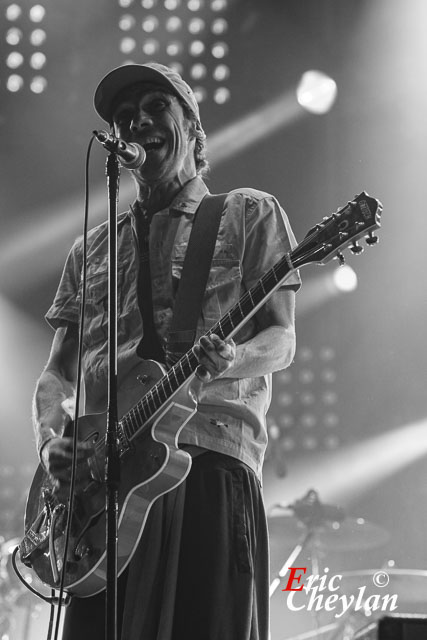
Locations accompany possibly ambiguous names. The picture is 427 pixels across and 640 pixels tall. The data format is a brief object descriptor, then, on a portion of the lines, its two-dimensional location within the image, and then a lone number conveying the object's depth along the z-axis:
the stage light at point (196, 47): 6.43
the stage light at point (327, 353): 6.23
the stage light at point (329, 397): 6.20
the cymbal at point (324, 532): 5.29
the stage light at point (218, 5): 6.48
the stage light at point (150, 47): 6.36
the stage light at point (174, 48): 6.38
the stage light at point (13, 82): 6.35
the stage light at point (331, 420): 6.18
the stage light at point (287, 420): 6.27
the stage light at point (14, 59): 6.29
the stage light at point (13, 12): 6.27
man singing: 2.20
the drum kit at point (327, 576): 4.84
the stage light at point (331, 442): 6.14
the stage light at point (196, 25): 6.43
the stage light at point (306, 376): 6.28
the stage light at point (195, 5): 6.43
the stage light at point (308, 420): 6.23
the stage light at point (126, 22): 6.38
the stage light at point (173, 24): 6.39
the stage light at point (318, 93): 6.42
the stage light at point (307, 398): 6.26
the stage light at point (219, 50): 6.47
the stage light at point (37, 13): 6.32
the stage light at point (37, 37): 6.32
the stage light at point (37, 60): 6.34
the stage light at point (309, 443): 6.19
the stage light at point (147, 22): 6.38
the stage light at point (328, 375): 6.21
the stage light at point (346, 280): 6.23
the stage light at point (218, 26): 6.48
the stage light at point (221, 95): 6.47
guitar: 2.26
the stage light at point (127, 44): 6.36
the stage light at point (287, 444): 6.20
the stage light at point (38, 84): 6.38
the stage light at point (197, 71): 6.44
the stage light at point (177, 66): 6.41
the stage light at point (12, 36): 6.29
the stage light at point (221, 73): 6.46
